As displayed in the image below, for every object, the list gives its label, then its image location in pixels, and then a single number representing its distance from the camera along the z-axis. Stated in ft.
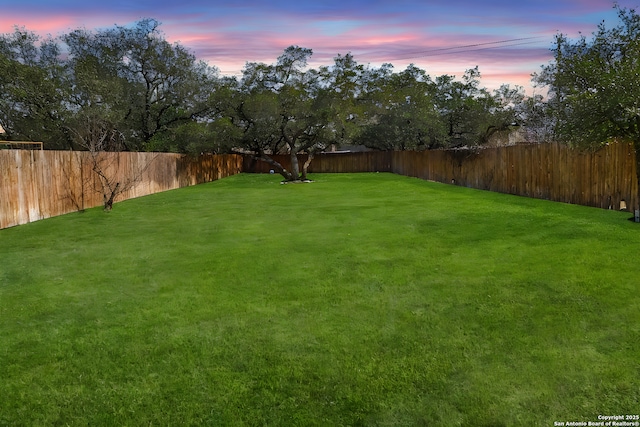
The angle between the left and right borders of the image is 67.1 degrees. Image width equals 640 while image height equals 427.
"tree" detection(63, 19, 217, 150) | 86.58
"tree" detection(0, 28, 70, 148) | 72.54
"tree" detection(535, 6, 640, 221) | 27.61
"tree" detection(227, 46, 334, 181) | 80.74
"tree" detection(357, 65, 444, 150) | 109.50
